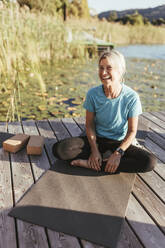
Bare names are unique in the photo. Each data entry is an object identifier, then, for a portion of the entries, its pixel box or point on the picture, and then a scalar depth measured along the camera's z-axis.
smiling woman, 1.61
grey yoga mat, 1.19
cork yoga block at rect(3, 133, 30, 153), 1.88
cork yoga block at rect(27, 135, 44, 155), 1.86
